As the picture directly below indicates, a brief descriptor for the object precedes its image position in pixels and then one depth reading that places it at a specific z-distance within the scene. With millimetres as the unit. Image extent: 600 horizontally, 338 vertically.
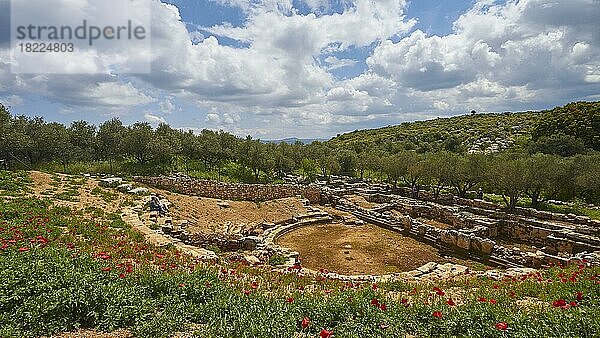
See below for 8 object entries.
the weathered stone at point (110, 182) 22695
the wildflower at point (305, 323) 5508
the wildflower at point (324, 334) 4961
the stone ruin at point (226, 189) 26578
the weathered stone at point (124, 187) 22517
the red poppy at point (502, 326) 5258
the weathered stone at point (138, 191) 22388
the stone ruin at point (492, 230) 18016
